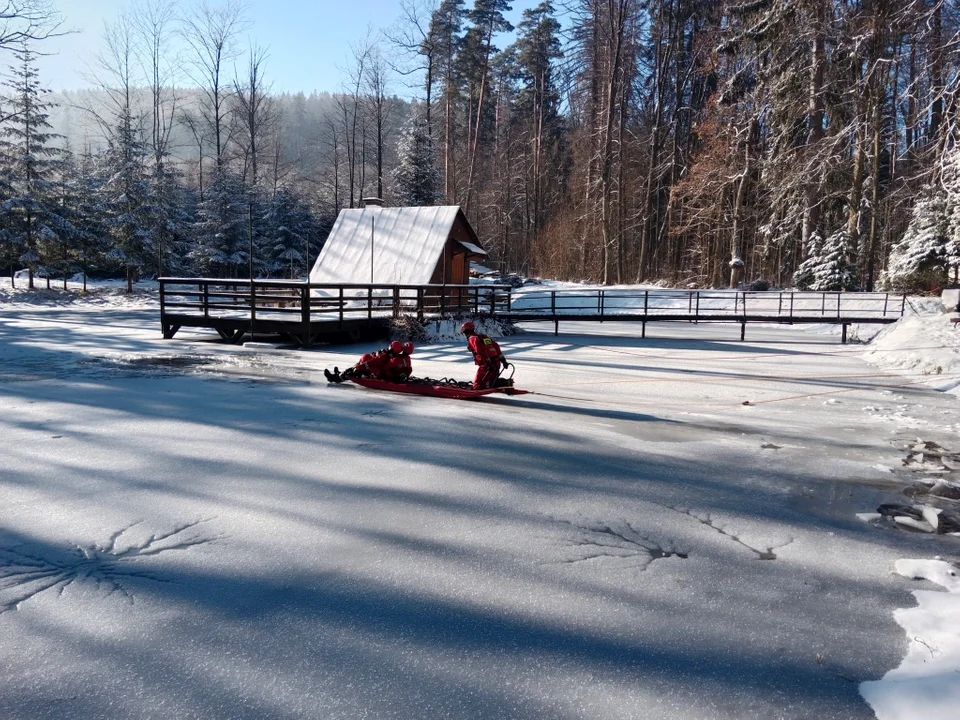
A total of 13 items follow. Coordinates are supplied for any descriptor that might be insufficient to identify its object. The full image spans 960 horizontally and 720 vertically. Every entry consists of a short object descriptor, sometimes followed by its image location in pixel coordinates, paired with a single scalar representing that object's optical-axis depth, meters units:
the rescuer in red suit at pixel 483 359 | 8.23
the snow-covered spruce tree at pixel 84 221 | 36.19
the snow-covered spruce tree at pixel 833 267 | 24.47
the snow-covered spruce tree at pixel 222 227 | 38.34
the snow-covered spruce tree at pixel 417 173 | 37.09
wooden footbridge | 14.48
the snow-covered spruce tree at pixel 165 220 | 36.34
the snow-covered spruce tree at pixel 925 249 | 21.92
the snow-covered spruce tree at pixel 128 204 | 35.19
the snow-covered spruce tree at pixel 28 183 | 33.22
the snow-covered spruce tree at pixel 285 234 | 40.28
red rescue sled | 8.17
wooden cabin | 21.94
